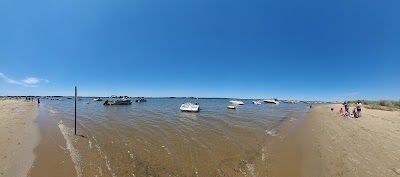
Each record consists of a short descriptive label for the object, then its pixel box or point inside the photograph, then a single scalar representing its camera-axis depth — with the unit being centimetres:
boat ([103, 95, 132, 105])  5547
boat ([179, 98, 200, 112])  3284
